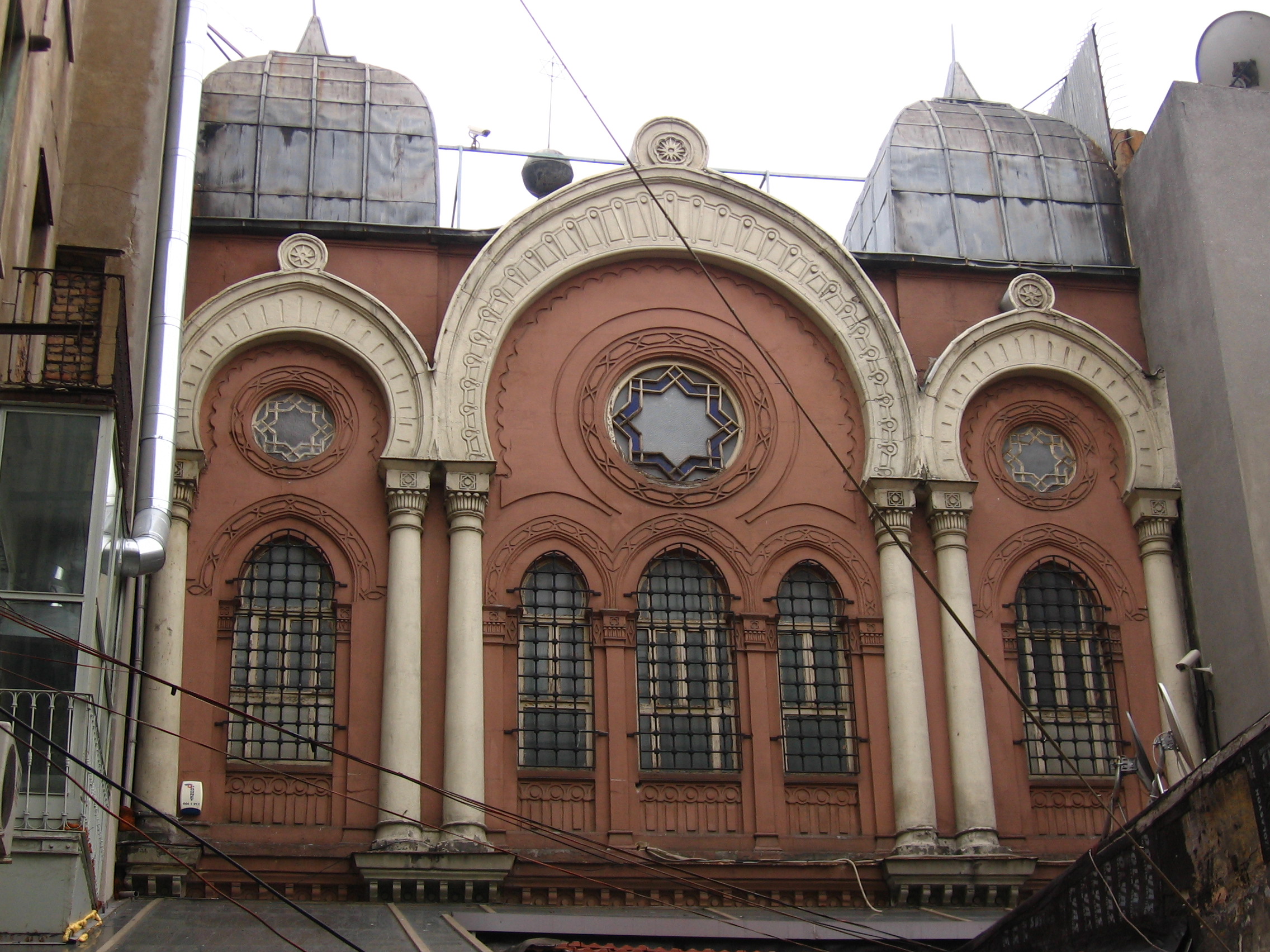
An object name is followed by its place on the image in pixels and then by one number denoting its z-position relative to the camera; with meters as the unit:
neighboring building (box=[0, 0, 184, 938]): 14.49
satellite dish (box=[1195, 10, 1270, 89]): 25.80
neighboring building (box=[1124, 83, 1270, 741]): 22.20
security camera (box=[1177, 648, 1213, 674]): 20.03
